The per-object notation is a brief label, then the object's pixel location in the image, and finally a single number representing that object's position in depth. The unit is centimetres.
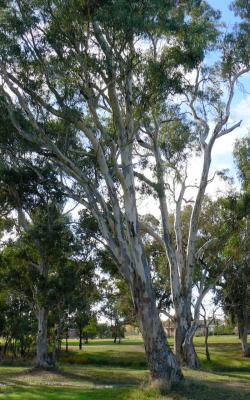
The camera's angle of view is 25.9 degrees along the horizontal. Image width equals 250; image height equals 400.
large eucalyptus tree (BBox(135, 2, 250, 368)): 2358
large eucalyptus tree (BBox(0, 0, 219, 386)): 1736
